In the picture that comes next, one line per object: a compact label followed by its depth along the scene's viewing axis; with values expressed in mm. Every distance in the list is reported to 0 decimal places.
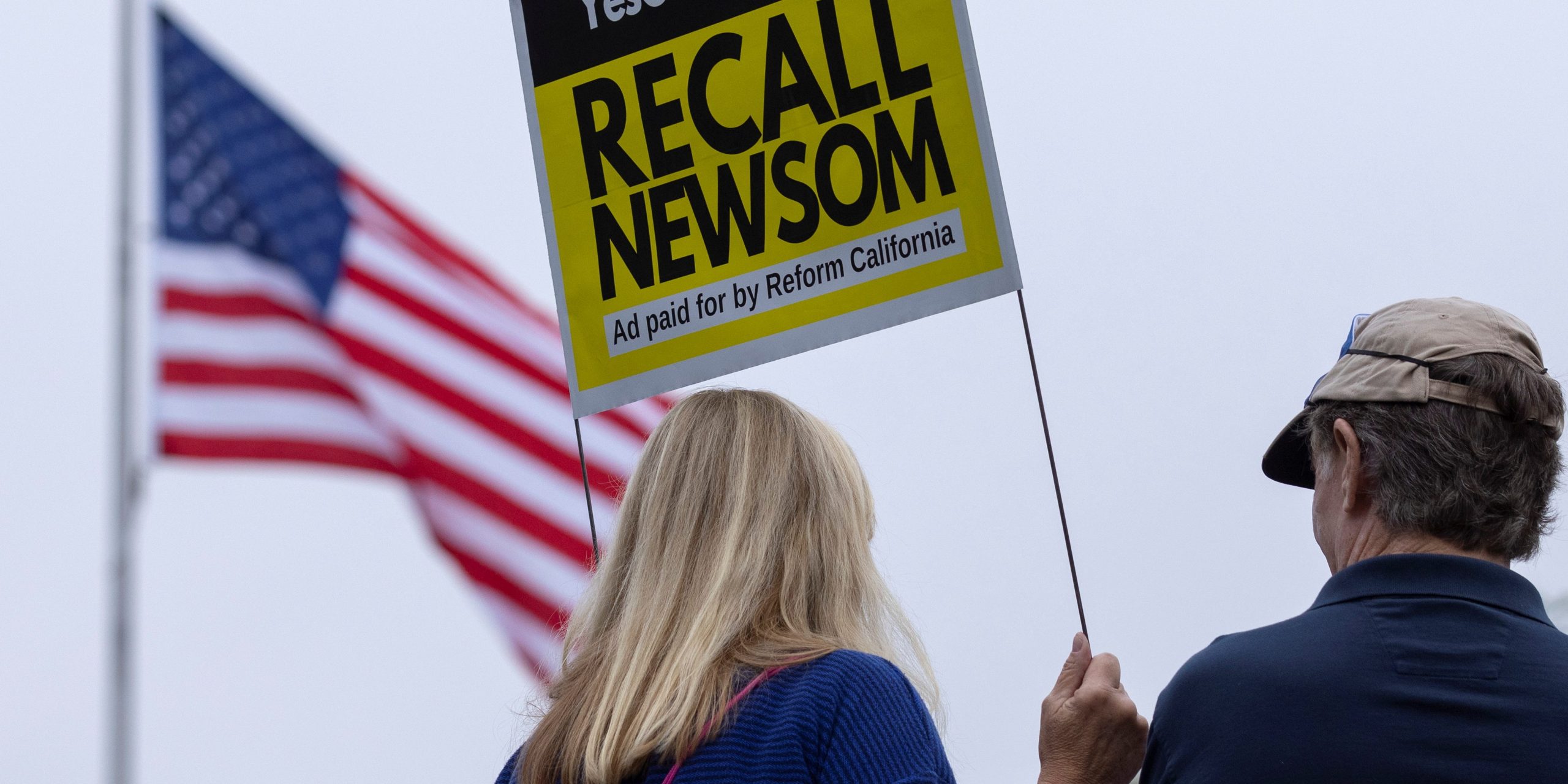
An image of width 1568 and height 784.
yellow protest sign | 4551
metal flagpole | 9031
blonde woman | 3324
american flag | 9422
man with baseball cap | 2873
